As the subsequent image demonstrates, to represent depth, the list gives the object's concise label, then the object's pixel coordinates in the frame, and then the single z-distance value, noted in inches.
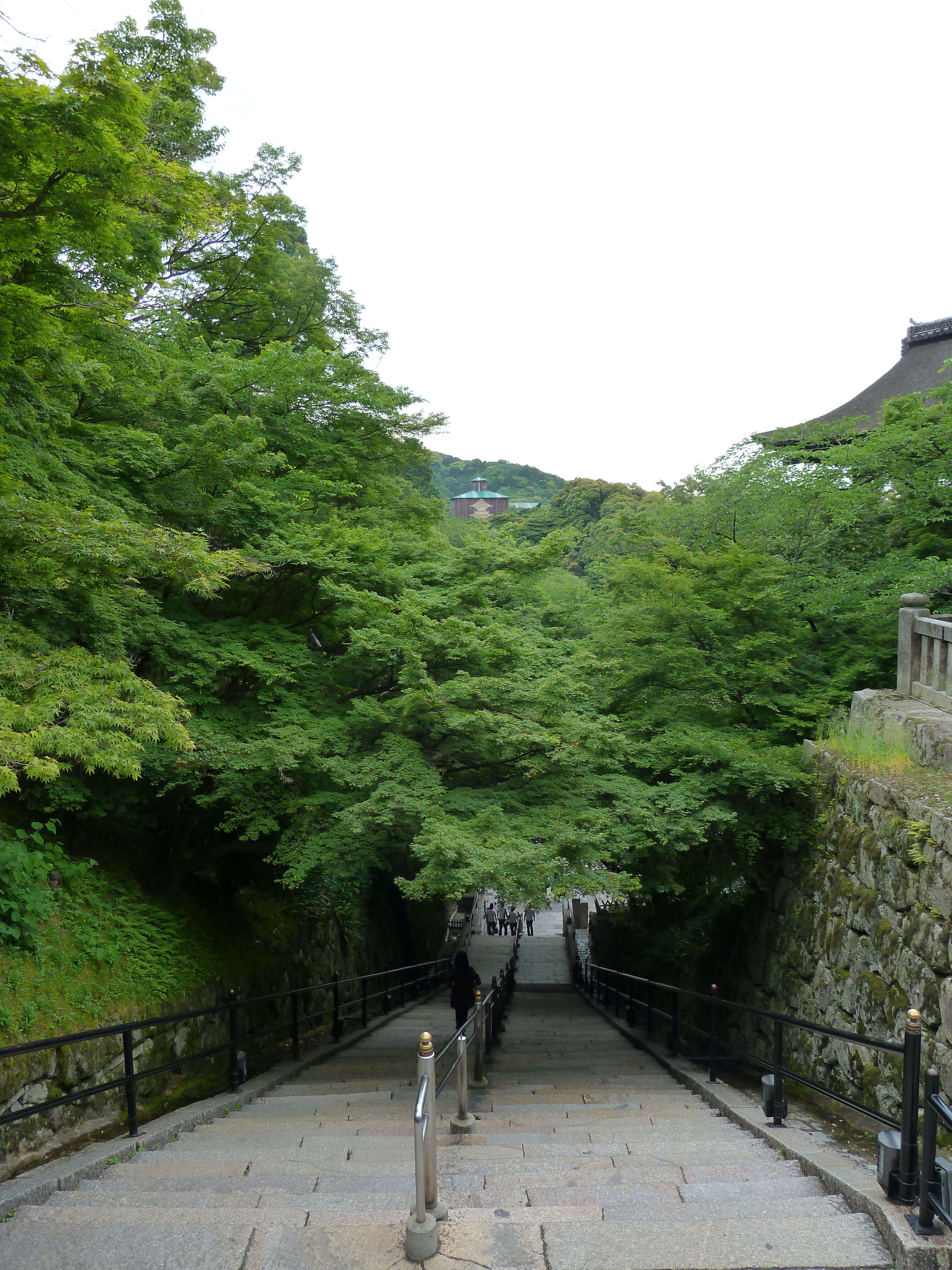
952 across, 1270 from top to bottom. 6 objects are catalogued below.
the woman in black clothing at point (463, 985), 357.4
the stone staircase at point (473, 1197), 127.0
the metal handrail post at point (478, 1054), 298.2
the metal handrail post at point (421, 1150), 130.0
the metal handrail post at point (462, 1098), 222.5
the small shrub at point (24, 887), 261.6
